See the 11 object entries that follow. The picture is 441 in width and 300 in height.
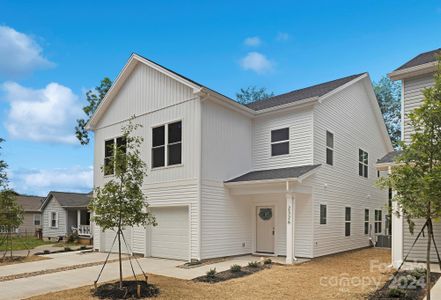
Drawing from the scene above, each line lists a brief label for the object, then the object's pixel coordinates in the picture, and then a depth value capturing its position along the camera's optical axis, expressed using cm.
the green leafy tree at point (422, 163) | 641
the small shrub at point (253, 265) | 1194
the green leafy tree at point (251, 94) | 3797
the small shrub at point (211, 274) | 1025
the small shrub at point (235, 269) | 1109
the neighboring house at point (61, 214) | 3064
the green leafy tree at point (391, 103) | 2959
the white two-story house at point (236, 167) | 1376
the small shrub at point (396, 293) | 766
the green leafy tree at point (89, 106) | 2723
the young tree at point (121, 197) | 875
